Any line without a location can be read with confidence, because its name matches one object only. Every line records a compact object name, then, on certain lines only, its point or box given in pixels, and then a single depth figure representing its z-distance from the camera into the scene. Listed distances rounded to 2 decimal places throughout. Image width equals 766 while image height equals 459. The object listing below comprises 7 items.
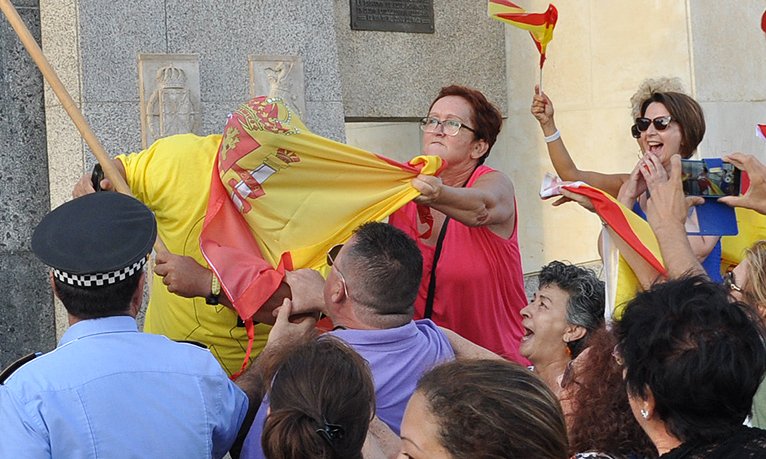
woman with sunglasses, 4.80
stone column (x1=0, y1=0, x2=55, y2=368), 6.34
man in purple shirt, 3.51
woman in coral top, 4.89
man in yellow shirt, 4.57
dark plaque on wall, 8.49
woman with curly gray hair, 4.39
